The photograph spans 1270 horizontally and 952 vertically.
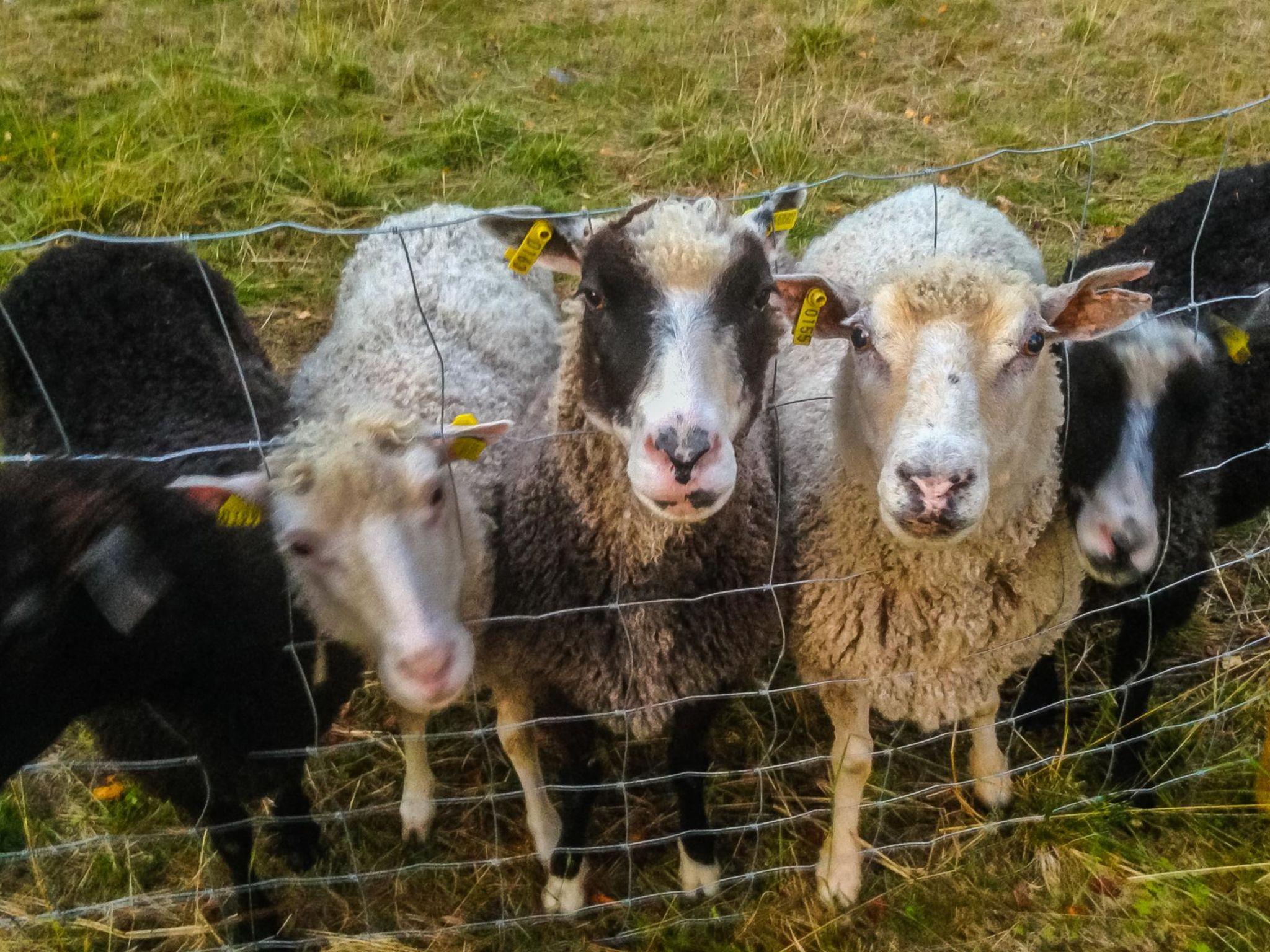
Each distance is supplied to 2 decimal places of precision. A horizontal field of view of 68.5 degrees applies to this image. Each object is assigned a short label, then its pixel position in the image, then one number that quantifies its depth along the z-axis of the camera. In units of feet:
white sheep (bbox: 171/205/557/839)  6.03
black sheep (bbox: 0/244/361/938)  5.60
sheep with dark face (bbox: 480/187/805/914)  6.20
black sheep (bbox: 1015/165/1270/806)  7.06
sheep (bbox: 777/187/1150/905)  6.38
